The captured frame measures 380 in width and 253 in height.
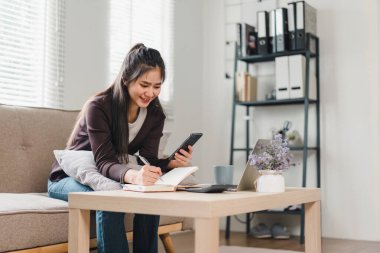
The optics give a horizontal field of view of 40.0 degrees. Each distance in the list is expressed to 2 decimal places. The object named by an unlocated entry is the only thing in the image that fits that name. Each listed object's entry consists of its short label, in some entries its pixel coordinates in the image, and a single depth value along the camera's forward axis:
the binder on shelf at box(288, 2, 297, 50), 3.67
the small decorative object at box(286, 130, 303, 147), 3.78
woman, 1.95
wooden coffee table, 1.33
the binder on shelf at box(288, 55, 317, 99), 3.63
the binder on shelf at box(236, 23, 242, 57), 3.89
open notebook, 1.65
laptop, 1.87
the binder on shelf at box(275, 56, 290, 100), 3.71
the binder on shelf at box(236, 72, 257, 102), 3.88
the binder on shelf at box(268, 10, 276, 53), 3.75
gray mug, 2.02
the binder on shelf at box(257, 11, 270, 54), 3.81
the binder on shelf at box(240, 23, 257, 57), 3.87
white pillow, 1.82
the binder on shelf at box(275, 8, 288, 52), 3.69
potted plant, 1.85
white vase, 1.84
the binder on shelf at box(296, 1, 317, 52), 3.62
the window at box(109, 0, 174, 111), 3.44
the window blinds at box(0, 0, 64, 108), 2.73
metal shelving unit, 3.61
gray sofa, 1.73
